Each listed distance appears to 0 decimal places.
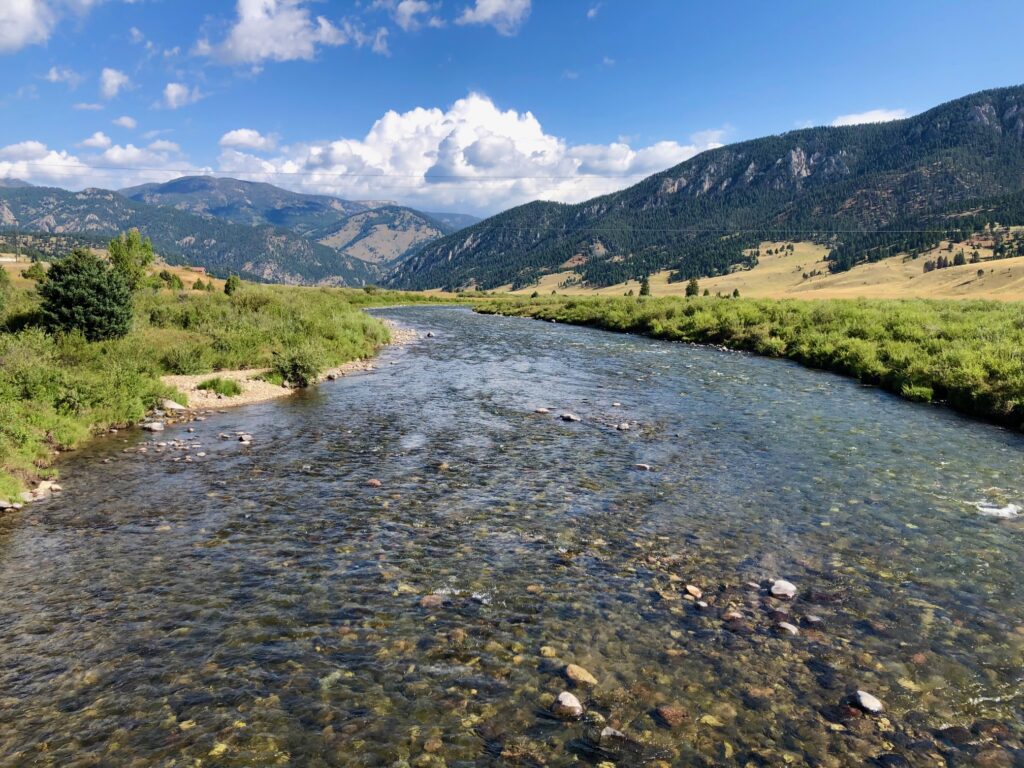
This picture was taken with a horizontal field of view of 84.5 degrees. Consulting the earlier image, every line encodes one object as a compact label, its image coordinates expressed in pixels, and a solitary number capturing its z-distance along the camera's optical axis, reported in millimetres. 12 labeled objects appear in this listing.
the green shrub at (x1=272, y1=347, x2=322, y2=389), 28672
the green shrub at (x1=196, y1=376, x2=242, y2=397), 25234
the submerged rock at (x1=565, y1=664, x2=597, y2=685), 7488
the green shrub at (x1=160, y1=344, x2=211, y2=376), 27406
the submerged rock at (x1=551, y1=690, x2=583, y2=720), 6889
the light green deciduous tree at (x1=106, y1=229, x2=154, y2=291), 73038
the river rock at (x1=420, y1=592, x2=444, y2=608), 9352
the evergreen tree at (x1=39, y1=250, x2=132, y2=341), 27484
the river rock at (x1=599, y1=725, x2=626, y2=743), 6520
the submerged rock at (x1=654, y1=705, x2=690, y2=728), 6785
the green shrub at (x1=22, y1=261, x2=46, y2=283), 92325
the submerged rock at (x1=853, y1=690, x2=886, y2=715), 6949
